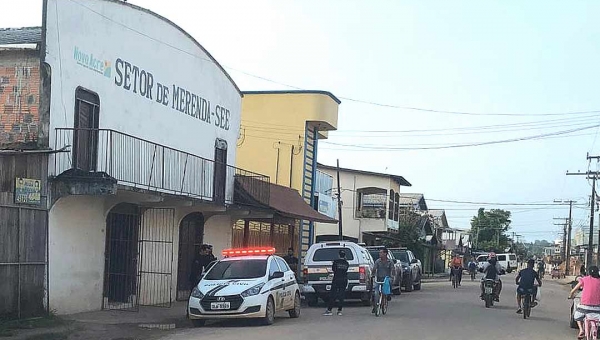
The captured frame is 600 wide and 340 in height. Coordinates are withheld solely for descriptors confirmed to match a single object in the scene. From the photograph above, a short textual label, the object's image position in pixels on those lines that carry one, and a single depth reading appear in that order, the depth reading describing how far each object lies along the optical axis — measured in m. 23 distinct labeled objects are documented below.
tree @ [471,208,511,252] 116.95
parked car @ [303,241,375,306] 21.98
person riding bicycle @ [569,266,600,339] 14.43
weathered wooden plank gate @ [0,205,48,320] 14.37
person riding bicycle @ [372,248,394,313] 18.98
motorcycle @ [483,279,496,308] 22.98
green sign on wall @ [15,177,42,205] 14.85
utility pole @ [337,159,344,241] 38.63
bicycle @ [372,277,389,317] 18.69
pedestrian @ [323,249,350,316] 19.19
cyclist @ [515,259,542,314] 19.53
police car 15.68
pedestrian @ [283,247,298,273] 25.33
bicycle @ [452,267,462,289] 38.09
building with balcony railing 15.51
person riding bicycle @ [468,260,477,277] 53.50
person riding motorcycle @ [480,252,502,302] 23.12
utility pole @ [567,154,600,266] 51.84
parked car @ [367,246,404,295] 28.75
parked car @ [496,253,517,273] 84.47
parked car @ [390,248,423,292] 31.75
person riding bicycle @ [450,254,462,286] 38.47
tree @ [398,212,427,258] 56.47
